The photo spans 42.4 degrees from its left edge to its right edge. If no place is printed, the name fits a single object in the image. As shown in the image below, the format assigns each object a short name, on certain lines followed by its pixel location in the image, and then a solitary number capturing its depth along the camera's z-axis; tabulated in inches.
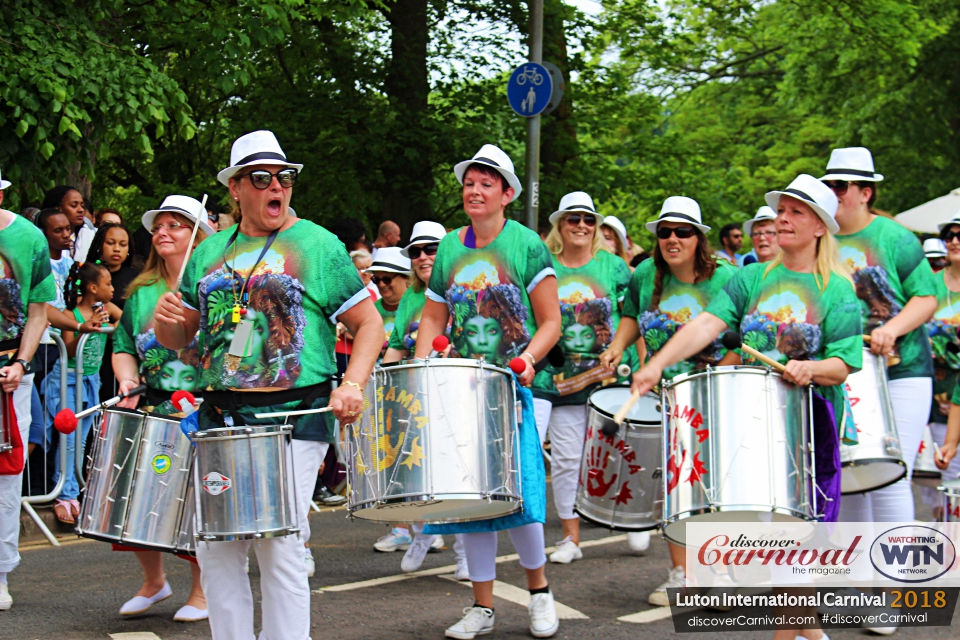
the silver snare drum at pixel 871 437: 223.6
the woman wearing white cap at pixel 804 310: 206.7
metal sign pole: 539.2
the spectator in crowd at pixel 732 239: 507.5
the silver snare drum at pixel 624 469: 261.6
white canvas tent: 671.8
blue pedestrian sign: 520.4
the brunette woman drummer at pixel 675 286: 265.4
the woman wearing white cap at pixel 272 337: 180.1
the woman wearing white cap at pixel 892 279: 251.9
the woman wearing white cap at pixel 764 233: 381.4
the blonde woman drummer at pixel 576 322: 312.5
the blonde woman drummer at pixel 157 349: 236.2
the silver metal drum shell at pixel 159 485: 211.9
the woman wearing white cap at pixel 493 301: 230.2
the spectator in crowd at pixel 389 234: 510.6
